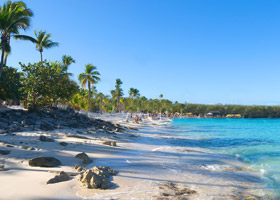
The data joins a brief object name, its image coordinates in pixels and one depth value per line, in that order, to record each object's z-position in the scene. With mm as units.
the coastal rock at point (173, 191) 5029
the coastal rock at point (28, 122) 15197
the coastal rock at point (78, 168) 6189
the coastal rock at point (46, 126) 14641
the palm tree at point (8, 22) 16797
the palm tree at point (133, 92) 91800
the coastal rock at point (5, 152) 6877
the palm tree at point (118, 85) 76000
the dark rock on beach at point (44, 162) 6273
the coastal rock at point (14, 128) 12569
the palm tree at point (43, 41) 32747
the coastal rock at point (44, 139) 9945
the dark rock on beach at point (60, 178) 5152
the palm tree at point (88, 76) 44875
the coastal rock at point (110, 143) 11771
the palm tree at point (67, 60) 41862
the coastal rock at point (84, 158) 7361
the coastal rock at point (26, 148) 7872
